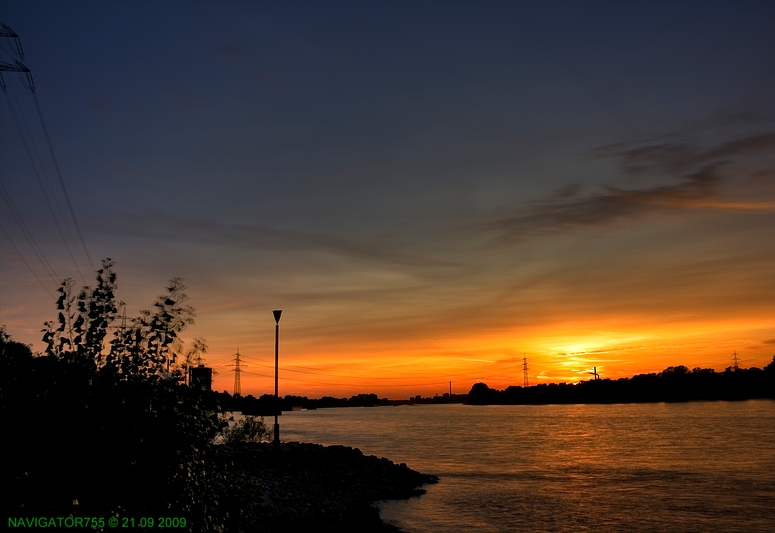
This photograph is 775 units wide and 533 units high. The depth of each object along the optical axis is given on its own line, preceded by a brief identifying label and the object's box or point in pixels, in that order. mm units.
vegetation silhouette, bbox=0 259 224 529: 11273
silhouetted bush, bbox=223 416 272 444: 52125
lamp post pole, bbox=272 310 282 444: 39781
